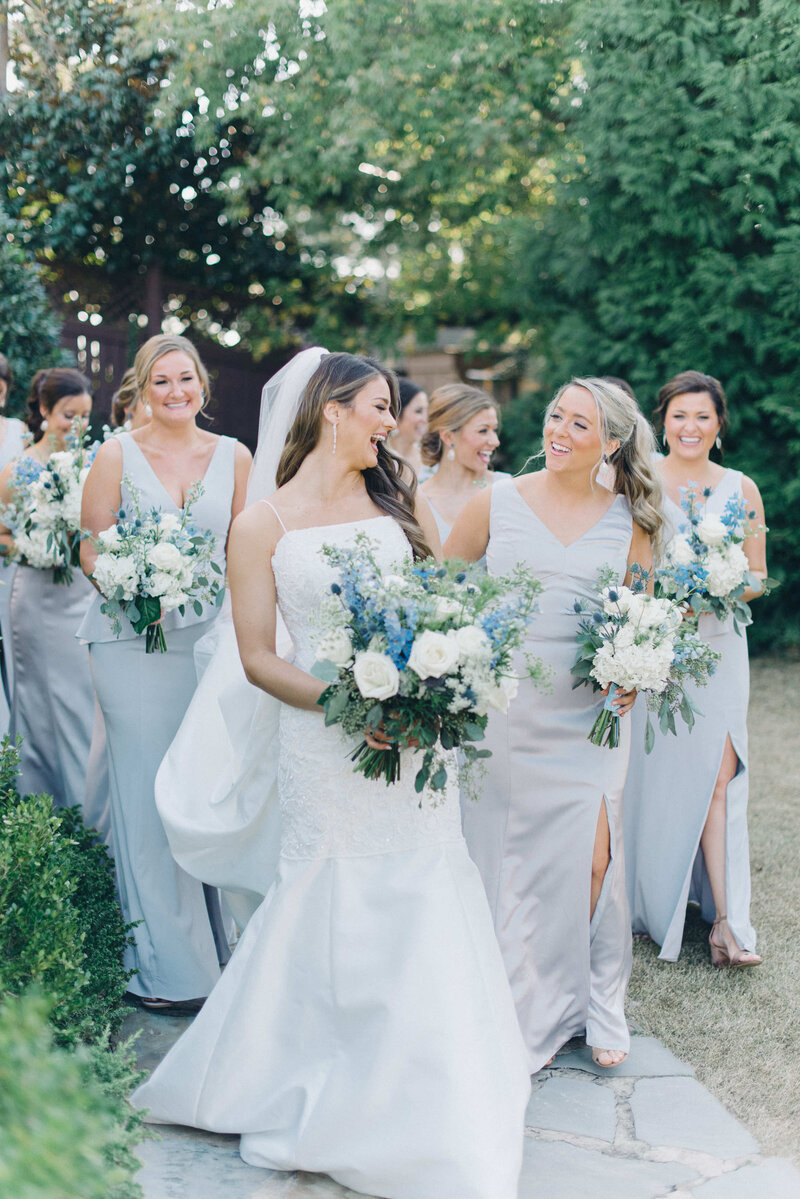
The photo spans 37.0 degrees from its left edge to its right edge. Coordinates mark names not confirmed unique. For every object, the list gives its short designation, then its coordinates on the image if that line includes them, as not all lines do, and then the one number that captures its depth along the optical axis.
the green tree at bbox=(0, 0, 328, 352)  12.37
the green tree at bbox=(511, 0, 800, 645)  10.60
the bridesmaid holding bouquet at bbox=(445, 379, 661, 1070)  4.23
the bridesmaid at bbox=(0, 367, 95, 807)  6.32
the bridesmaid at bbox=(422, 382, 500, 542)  6.28
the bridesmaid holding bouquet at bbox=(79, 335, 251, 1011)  4.73
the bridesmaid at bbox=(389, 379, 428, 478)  7.38
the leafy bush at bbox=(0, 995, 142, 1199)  1.74
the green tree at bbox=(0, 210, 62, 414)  10.38
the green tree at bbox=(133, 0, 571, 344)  11.83
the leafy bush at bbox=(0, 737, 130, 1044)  3.52
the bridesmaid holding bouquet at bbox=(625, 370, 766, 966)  5.36
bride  3.21
